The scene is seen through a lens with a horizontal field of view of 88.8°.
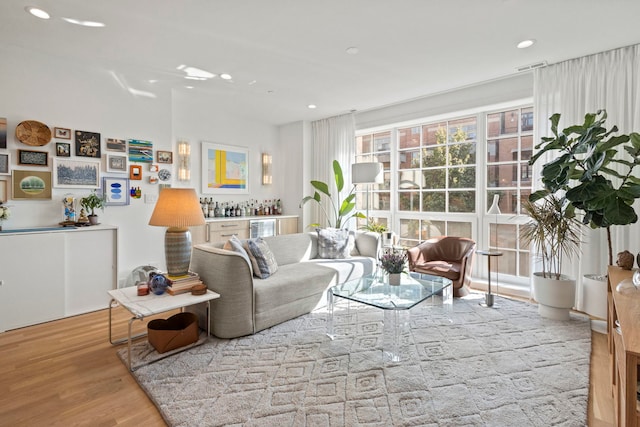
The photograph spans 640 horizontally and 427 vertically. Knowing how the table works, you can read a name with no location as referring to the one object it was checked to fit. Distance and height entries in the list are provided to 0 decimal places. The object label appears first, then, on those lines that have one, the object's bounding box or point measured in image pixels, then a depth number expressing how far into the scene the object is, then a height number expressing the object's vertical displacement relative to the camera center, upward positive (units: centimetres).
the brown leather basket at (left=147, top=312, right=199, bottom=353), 249 -97
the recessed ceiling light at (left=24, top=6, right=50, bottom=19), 253 +156
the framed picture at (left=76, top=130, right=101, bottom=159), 365 +74
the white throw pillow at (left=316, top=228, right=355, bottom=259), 423 -44
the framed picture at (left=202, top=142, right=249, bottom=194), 526 +68
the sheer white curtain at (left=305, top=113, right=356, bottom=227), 559 +107
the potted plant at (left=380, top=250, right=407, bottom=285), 303 -52
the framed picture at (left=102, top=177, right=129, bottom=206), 386 +22
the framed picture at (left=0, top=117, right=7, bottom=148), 318 +75
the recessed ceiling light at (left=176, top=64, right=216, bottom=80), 367 +160
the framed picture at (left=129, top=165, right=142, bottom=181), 405 +46
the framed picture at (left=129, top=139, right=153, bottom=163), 405 +74
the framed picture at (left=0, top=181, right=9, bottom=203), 320 +16
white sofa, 273 -71
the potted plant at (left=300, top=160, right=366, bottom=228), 525 +13
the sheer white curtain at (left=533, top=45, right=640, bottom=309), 313 +117
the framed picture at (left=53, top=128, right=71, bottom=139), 349 +82
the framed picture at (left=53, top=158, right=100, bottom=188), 352 +40
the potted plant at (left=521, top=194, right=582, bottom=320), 307 -34
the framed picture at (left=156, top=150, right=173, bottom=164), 430 +70
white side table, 228 -69
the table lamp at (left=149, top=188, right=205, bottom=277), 262 -9
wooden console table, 114 -52
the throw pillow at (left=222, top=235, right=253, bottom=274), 313 -36
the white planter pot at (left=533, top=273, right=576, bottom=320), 310 -81
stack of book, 262 -61
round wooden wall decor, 327 +77
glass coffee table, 249 -71
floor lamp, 466 +55
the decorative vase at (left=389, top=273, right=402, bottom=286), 304 -64
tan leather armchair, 377 -60
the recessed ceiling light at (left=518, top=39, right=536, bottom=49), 301 +157
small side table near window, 351 -96
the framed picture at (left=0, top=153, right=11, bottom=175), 320 +45
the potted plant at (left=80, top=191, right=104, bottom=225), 361 +5
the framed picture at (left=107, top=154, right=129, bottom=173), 388 +56
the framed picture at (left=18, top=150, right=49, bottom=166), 329 +52
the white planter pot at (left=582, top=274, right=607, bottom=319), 298 -78
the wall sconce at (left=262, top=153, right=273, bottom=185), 609 +76
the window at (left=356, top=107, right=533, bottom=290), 420 +46
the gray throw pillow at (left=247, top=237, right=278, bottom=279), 321 -50
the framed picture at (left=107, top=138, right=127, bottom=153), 387 +77
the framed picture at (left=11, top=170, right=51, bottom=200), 328 +25
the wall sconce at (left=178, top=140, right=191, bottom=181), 493 +75
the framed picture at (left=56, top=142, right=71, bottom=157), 350 +65
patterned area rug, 181 -112
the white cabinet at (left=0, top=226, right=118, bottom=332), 299 -64
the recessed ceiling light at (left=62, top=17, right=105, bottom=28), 270 +156
